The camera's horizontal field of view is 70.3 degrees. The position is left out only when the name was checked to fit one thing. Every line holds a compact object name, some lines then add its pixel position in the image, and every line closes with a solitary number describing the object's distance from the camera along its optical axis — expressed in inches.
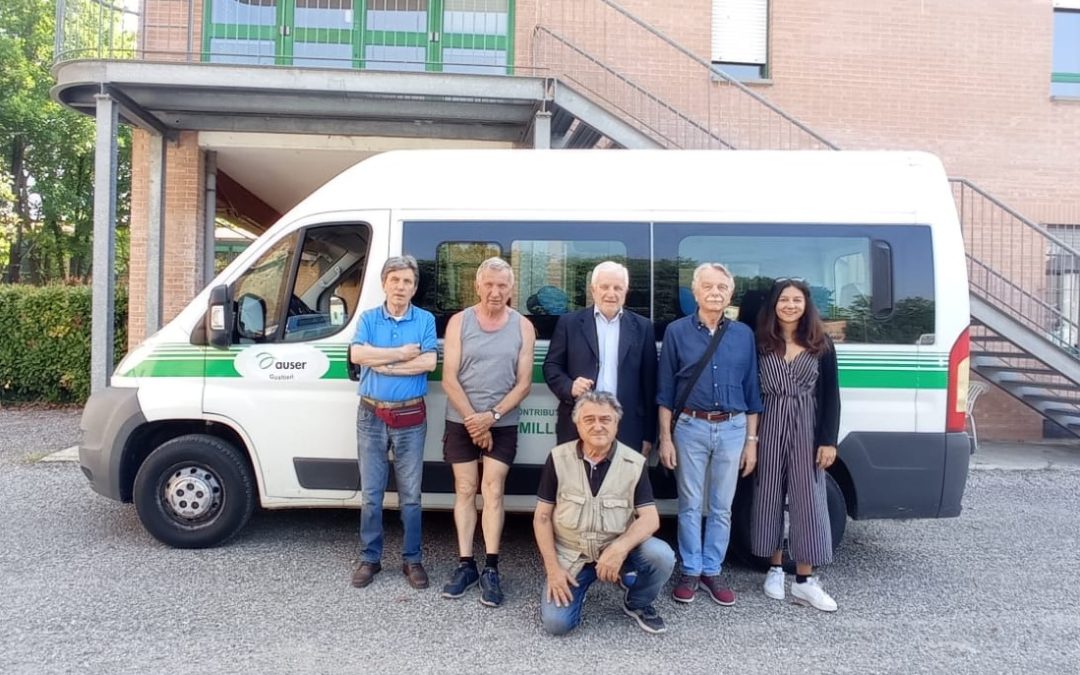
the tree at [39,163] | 727.1
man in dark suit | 164.1
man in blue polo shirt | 167.3
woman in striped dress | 165.5
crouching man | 146.6
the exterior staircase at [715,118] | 376.5
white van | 183.8
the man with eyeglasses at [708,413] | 163.2
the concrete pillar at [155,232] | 363.3
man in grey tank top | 165.0
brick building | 358.3
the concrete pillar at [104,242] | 306.8
